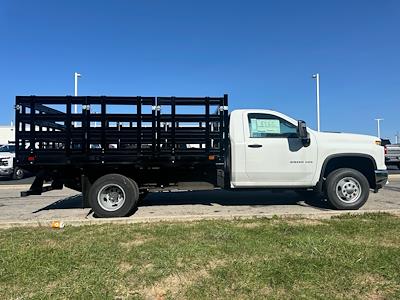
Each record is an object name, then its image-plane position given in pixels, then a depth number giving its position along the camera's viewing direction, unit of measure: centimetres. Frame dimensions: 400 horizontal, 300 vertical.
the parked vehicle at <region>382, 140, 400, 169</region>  2492
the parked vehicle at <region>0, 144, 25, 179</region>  2050
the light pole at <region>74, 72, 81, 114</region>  2682
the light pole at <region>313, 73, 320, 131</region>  2989
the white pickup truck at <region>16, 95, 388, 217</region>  786
